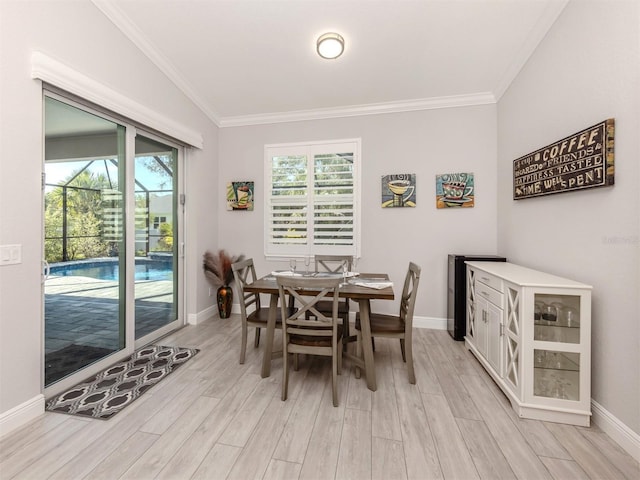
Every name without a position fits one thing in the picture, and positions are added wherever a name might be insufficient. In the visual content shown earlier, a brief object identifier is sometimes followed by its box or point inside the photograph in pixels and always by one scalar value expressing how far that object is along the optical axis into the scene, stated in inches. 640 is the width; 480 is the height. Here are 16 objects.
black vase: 162.7
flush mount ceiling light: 105.5
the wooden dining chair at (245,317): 107.9
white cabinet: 74.3
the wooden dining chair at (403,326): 94.9
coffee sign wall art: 71.2
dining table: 92.5
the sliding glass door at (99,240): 90.5
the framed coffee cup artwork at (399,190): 148.6
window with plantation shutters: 156.3
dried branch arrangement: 159.8
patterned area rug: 82.7
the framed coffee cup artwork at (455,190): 143.5
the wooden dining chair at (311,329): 82.5
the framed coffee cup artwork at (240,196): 169.3
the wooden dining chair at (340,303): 113.8
